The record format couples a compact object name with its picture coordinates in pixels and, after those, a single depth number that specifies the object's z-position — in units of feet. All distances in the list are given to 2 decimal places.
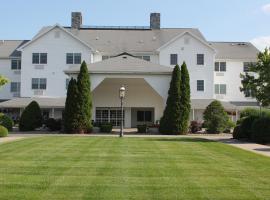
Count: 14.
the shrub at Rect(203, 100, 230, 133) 130.21
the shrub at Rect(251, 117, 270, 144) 88.17
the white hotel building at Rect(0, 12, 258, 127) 159.33
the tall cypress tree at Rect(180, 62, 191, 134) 122.52
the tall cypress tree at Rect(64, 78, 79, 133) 121.39
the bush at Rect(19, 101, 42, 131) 130.93
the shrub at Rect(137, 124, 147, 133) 130.11
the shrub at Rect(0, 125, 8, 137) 98.53
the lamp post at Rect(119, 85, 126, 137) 106.01
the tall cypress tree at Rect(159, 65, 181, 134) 122.01
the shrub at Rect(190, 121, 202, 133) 131.64
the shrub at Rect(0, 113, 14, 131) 122.72
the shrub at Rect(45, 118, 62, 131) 135.74
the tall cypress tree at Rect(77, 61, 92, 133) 122.42
